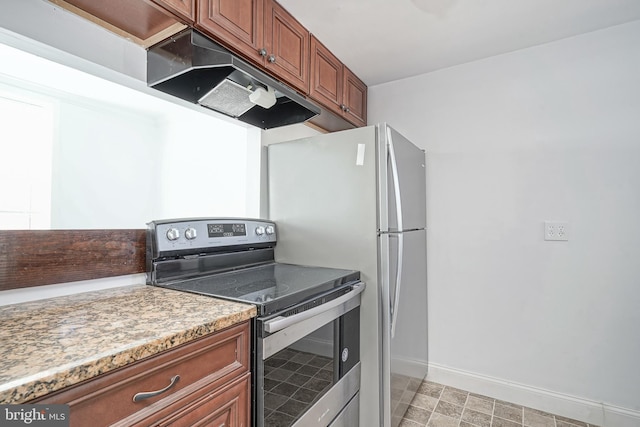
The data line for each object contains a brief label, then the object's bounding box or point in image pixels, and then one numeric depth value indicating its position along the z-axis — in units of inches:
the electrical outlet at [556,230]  75.7
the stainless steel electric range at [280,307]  40.6
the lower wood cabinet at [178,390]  24.8
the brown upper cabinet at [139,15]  41.6
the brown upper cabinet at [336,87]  74.2
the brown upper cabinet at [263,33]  48.5
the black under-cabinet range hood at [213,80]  47.1
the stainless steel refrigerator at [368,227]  63.6
